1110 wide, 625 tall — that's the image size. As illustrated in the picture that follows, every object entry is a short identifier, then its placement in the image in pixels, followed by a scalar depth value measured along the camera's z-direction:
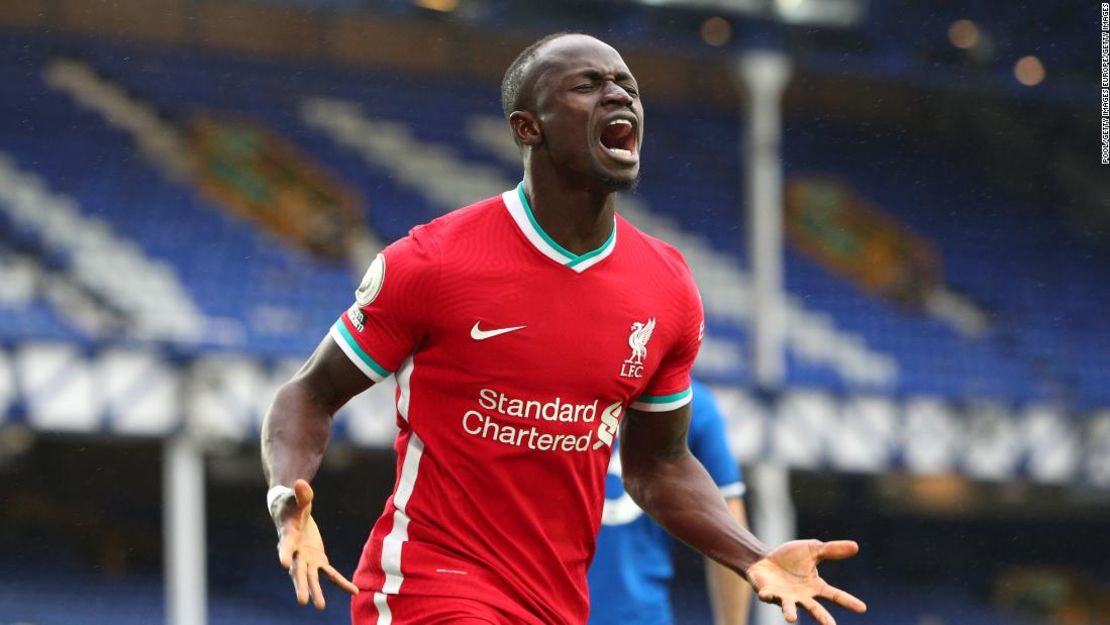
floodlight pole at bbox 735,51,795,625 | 34.66
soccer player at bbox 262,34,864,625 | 8.36
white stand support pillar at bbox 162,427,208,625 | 30.19
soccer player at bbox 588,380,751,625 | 12.38
